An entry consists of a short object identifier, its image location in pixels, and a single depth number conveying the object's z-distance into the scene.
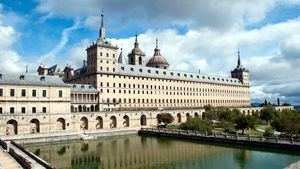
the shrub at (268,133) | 41.87
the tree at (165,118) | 62.12
